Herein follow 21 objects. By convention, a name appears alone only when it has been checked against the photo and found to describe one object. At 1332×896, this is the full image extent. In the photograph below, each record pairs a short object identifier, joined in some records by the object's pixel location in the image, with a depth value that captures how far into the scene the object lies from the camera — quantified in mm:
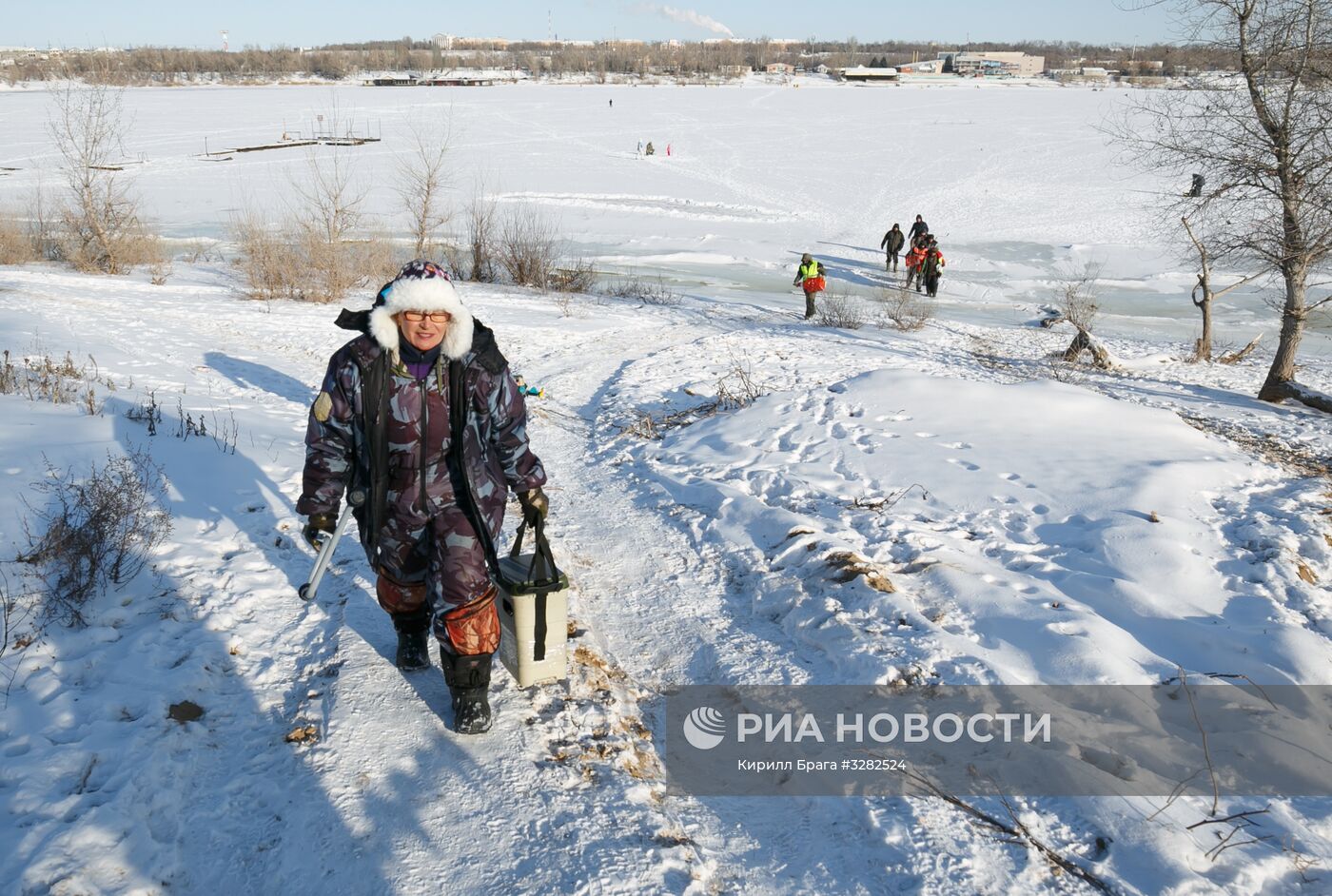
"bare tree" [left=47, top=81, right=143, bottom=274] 17734
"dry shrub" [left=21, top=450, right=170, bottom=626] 3977
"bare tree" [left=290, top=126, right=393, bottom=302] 15055
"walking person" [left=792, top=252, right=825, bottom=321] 16062
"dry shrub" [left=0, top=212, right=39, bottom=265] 17891
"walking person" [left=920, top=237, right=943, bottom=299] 19578
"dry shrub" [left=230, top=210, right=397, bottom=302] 14922
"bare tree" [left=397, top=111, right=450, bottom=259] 19109
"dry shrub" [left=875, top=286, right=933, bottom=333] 15948
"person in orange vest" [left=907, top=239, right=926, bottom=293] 20156
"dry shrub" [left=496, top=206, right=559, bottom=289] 18234
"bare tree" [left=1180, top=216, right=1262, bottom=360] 12975
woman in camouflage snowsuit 3156
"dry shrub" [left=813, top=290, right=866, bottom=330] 15805
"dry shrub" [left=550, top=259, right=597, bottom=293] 17750
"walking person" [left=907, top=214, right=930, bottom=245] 21109
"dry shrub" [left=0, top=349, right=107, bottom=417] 6906
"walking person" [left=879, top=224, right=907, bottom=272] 22016
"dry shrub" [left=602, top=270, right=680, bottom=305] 17266
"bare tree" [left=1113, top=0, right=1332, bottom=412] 9953
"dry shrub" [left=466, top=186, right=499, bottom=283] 19031
